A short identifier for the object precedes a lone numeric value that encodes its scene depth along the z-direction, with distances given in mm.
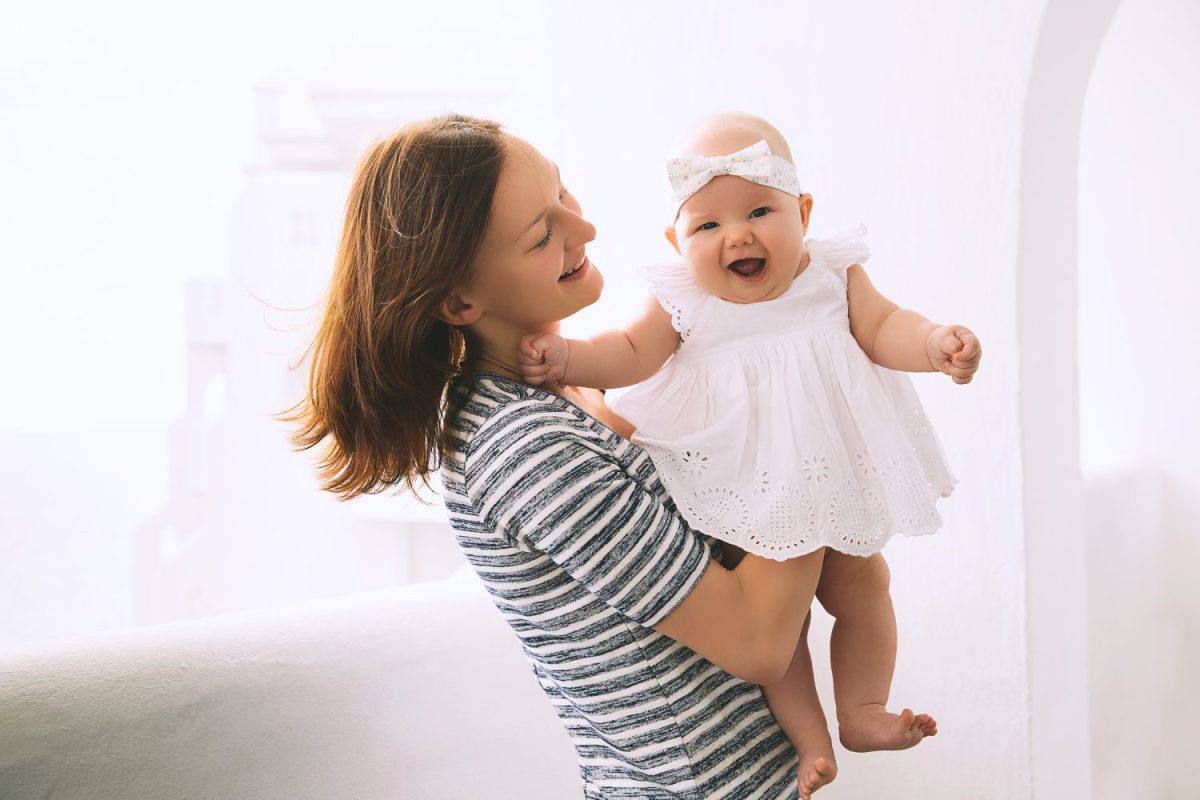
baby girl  1035
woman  959
